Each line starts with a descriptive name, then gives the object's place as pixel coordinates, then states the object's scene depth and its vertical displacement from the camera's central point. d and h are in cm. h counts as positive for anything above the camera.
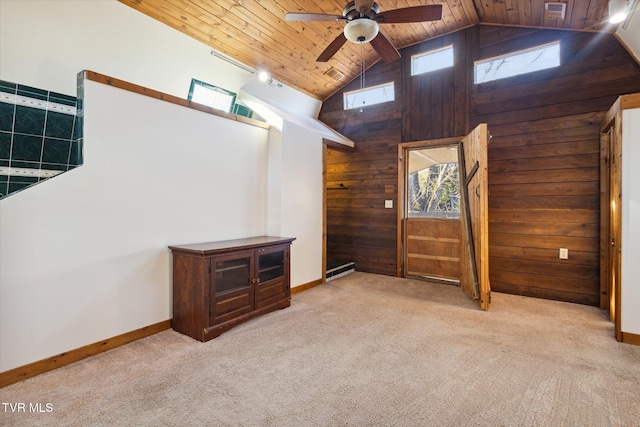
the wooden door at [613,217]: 267 -1
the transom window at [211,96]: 380 +157
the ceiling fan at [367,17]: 248 +169
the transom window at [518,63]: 385 +205
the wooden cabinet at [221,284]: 268 -68
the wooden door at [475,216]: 347 +0
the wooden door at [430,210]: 464 +8
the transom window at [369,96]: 507 +207
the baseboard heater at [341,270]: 482 -94
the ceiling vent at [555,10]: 331 +232
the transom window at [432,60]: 456 +240
